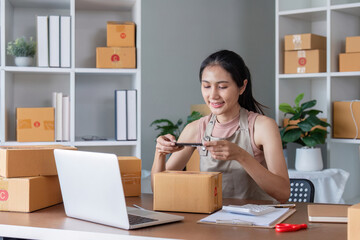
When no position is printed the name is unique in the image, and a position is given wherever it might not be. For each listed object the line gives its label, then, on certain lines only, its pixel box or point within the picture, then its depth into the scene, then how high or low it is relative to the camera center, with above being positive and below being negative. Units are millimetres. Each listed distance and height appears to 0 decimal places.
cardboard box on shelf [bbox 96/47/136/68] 3131 +377
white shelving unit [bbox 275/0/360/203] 3438 +297
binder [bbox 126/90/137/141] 3139 +12
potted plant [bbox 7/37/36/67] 3030 +404
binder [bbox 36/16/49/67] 3033 +460
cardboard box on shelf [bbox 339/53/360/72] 3375 +365
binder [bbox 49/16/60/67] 3050 +462
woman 1894 -92
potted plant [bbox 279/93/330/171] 3287 -124
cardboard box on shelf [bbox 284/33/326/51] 3475 +524
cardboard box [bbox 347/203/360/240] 1096 -237
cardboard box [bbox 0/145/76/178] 1609 -149
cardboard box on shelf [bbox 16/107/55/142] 2998 -52
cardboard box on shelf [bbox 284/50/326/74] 3471 +384
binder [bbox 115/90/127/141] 3125 +6
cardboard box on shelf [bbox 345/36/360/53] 3379 +485
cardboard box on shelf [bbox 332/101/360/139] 3350 -25
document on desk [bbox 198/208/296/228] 1360 -293
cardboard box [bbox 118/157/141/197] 1873 -224
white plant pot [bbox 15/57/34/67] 3061 +340
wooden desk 1260 -304
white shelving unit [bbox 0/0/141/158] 3064 +264
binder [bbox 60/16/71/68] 3059 +463
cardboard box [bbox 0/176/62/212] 1579 -249
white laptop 1329 -214
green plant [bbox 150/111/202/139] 3512 -82
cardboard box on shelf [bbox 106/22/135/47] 3139 +517
